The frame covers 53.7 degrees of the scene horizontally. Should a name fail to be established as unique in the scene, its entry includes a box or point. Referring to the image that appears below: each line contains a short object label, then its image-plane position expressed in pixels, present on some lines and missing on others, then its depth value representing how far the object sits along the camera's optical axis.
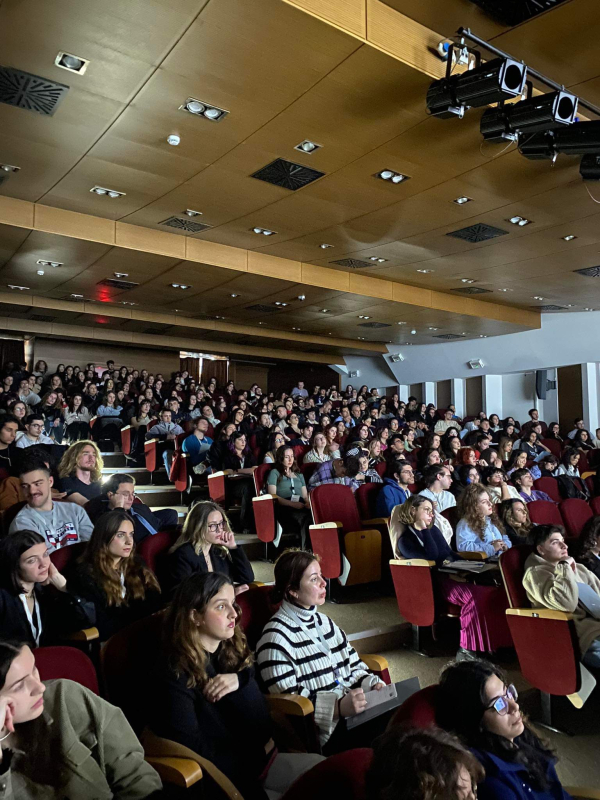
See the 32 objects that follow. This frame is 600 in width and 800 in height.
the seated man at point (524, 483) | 4.83
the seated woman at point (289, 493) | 4.36
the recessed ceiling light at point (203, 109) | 3.56
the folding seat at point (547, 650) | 2.31
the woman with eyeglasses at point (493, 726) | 1.33
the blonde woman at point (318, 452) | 5.57
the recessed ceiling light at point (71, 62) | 3.16
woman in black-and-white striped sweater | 1.72
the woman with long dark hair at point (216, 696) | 1.53
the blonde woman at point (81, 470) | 3.51
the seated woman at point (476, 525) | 3.58
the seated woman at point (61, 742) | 1.18
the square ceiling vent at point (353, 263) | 7.20
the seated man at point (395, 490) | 4.15
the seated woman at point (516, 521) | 3.83
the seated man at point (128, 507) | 2.98
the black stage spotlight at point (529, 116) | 3.01
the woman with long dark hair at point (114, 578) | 2.18
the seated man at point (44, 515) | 2.76
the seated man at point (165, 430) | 6.72
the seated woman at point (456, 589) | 2.81
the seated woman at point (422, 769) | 0.95
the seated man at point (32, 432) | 4.51
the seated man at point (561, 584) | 2.35
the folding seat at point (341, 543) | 3.60
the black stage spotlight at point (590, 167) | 3.65
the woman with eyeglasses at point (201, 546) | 2.49
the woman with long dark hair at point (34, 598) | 1.90
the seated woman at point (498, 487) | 4.46
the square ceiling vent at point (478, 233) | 5.64
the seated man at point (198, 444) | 5.82
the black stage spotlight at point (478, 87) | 2.85
